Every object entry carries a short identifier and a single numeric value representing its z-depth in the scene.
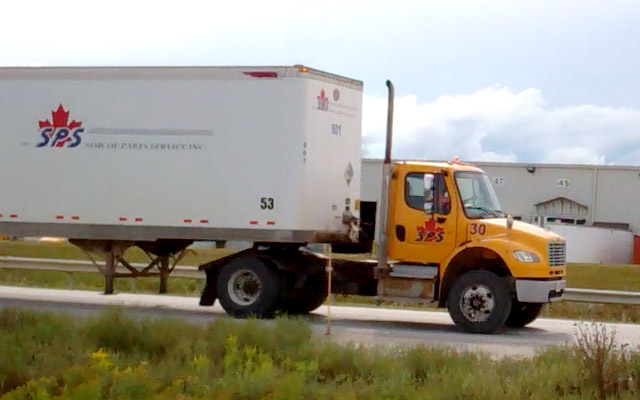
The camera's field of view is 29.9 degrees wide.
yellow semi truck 17.81
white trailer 18.50
